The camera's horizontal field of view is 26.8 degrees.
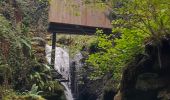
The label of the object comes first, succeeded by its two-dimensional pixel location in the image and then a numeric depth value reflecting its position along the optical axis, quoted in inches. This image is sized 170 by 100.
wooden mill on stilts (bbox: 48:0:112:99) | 608.4
